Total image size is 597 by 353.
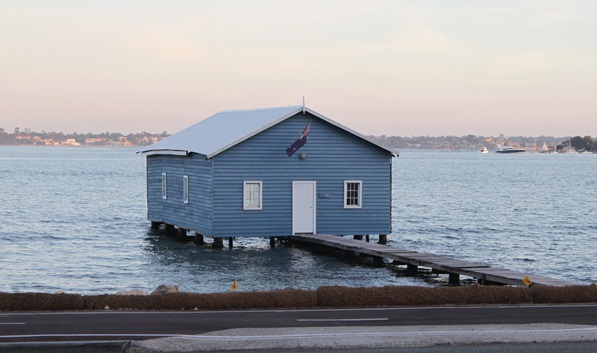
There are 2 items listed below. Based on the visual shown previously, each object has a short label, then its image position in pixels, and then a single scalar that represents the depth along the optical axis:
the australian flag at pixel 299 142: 40.19
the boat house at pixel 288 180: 40.88
